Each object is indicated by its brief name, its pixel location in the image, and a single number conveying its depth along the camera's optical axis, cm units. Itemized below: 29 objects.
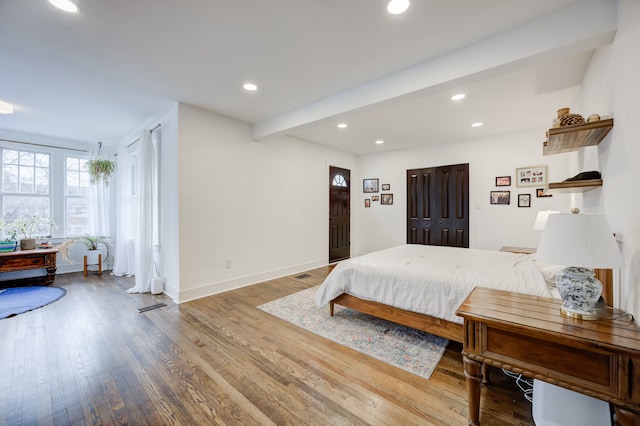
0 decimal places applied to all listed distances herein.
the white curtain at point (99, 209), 524
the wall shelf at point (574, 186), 186
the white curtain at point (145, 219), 382
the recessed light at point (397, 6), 170
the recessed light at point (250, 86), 287
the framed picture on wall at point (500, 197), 456
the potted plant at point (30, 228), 438
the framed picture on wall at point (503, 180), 455
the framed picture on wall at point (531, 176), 422
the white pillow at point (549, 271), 208
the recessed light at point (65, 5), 169
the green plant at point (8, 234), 433
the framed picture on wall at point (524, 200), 436
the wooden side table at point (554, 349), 106
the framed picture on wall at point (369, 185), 629
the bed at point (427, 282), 206
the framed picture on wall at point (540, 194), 418
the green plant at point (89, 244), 474
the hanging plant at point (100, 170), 487
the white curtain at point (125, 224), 473
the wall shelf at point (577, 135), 165
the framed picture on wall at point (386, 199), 604
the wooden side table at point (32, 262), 399
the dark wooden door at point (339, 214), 588
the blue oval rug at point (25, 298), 314
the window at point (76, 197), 514
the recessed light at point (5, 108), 309
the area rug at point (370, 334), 209
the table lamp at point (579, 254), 118
